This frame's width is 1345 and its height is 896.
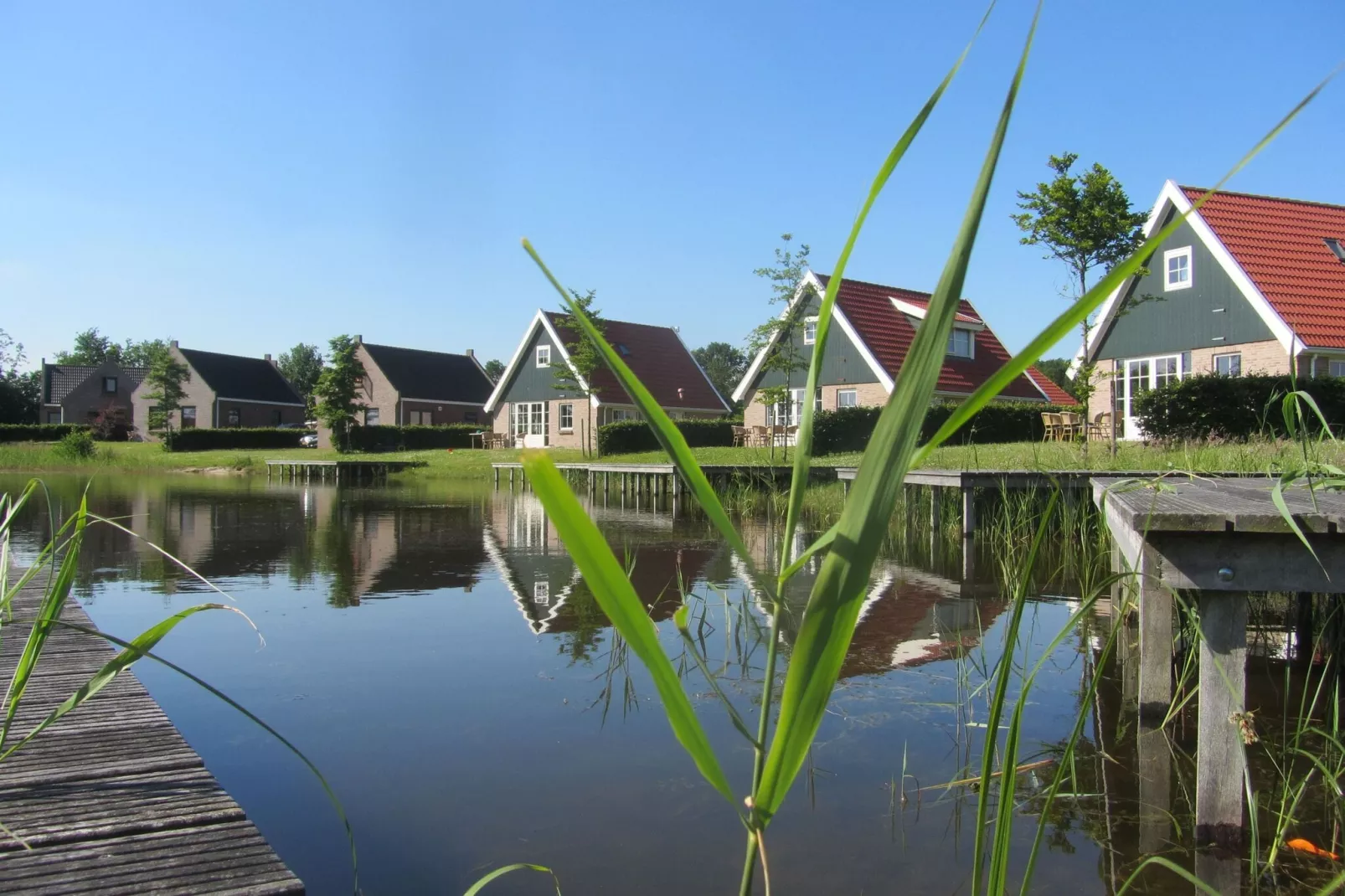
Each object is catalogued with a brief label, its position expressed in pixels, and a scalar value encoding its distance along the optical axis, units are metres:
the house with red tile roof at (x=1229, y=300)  19.25
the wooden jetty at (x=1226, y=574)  2.73
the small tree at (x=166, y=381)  45.81
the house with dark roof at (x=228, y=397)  50.75
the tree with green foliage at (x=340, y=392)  37.91
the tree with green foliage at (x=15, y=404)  55.75
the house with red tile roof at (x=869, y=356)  26.97
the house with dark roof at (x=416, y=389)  46.31
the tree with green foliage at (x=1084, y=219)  16.81
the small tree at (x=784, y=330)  22.55
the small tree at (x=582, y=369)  29.52
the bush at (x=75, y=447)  32.34
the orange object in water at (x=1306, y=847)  2.93
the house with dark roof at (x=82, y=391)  59.81
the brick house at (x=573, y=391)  34.12
